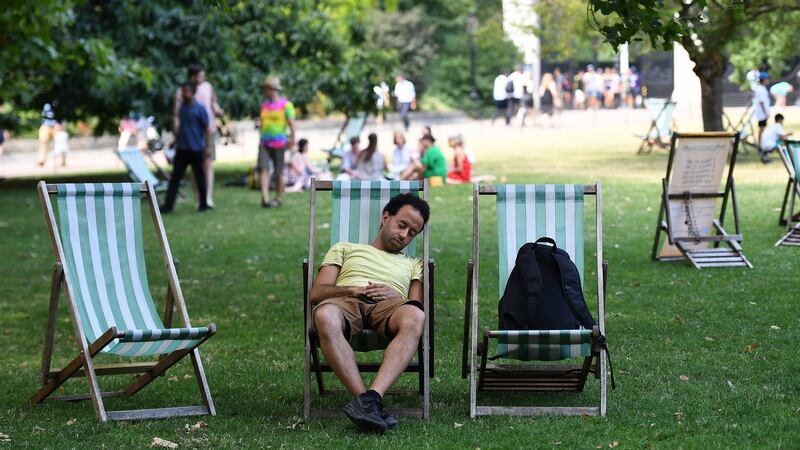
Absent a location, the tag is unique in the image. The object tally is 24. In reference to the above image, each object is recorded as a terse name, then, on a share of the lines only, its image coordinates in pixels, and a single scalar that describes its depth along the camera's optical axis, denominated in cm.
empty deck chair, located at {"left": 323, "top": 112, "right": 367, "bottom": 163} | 2217
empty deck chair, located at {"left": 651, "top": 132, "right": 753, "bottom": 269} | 1005
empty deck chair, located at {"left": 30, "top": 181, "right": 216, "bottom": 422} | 577
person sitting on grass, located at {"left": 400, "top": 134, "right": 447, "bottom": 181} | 1811
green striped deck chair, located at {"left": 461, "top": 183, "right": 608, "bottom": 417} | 545
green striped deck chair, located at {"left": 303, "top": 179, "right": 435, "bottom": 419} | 586
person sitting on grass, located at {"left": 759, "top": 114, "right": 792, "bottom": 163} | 1995
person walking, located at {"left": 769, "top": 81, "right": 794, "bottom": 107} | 3132
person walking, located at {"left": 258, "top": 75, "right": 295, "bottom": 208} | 1575
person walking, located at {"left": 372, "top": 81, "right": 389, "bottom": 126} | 2301
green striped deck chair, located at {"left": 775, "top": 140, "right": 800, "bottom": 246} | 1099
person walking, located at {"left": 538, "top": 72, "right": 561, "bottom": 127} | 3619
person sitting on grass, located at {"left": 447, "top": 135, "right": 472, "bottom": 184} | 1881
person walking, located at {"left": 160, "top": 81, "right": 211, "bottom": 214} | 1518
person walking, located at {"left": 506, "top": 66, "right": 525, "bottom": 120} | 3403
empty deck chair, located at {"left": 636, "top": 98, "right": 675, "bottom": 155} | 2367
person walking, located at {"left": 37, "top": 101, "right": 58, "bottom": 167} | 2506
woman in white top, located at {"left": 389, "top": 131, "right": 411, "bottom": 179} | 1930
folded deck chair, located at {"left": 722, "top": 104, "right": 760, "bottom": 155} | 2182
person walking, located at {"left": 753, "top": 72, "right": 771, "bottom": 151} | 2169
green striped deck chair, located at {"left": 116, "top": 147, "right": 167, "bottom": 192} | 1598
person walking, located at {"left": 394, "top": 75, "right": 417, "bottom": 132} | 3275
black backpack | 577
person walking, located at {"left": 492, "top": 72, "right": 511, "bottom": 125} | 3472
